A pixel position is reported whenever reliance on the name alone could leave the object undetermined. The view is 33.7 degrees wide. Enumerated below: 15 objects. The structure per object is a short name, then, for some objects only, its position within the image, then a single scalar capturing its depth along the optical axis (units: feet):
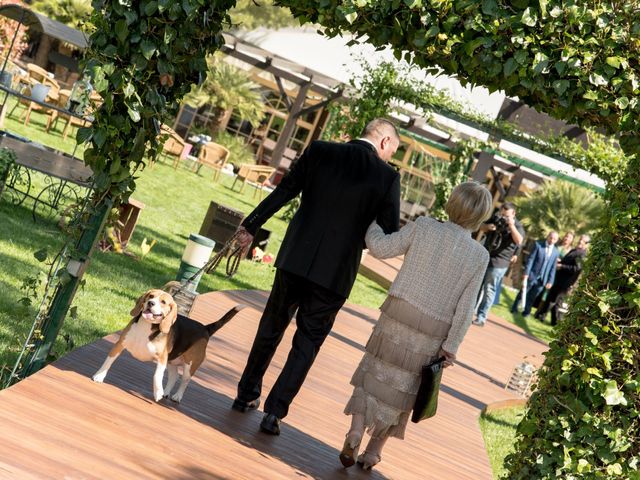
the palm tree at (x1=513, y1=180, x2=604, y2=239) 93.76
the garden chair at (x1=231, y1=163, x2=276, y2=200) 79.97
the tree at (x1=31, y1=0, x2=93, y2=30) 99.04
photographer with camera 48.47
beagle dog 16.96
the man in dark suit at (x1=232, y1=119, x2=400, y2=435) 18.58
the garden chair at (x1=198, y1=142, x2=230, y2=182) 81.46
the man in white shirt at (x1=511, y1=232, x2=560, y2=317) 62.81
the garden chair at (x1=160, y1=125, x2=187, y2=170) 76.57
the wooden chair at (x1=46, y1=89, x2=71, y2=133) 67.63
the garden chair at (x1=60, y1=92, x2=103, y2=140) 65.17
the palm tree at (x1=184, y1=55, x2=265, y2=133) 96.07
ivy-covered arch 16.16
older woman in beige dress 18.11
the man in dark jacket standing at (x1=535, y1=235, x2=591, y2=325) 67.05
